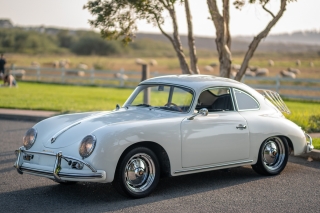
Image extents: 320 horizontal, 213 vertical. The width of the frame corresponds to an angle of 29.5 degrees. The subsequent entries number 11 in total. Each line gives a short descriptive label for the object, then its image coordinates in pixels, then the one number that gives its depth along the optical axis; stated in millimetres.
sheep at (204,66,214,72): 61219
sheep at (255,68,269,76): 50200
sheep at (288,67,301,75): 56188
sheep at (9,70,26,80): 38688
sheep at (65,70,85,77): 46906
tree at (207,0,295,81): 13859
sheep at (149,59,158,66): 79438
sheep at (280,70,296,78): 47500
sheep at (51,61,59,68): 63000
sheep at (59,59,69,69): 64562
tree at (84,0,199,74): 14070
